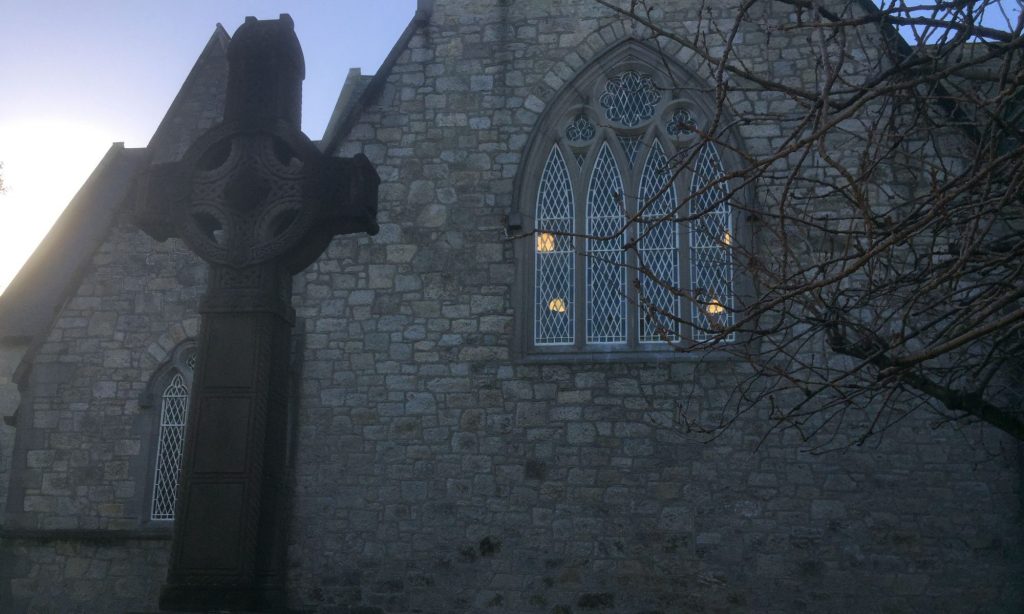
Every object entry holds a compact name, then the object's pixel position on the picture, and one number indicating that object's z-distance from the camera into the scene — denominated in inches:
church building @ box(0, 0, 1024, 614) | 395.9
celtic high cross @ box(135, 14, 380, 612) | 201.0
